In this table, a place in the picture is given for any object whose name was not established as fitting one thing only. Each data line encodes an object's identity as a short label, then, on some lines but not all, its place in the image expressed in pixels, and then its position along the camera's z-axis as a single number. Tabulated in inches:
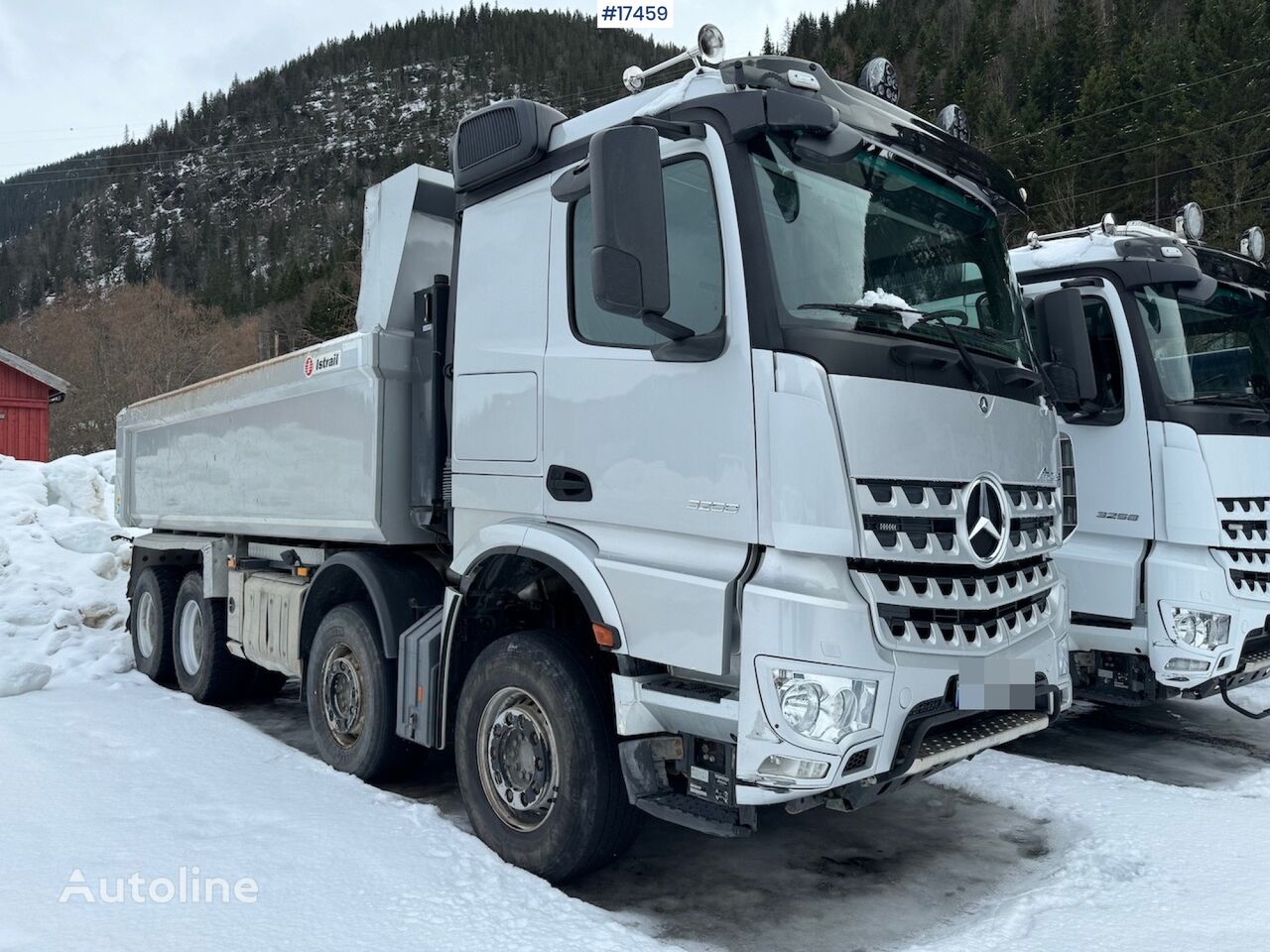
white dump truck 126.6
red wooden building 1288.1
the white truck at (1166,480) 224.7
